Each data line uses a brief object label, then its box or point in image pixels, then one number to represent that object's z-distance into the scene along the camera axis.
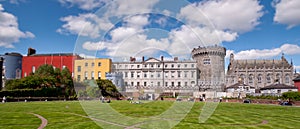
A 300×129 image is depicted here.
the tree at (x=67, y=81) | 51.37
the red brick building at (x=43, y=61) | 65.80
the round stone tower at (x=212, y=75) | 67.42
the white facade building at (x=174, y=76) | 62.63
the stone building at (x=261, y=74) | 77.05
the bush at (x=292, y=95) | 38.18
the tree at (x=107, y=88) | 41.62
